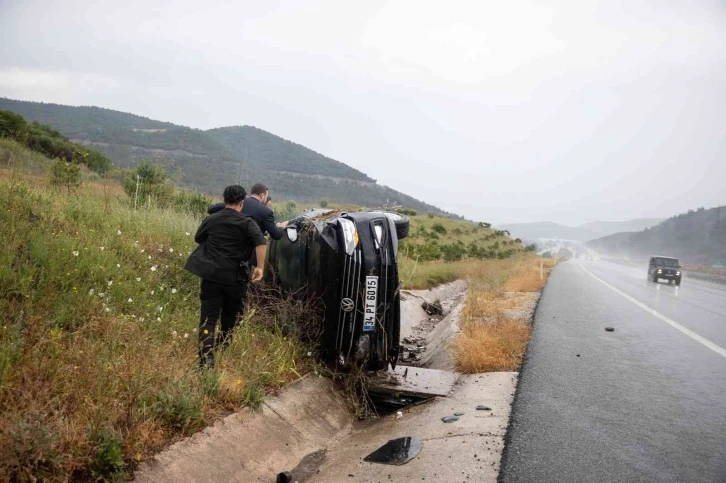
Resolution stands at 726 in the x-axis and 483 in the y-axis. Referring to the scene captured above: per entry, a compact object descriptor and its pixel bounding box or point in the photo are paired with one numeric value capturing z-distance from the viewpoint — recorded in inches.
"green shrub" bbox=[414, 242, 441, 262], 1091.4
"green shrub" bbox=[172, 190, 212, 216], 483.5
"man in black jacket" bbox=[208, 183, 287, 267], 267.3
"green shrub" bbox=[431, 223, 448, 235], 2174.0
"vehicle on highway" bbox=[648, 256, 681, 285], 1089.6
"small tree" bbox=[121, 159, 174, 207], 442.9
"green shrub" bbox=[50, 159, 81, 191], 371.4
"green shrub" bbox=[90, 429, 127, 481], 132.1
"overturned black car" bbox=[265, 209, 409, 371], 238.7
